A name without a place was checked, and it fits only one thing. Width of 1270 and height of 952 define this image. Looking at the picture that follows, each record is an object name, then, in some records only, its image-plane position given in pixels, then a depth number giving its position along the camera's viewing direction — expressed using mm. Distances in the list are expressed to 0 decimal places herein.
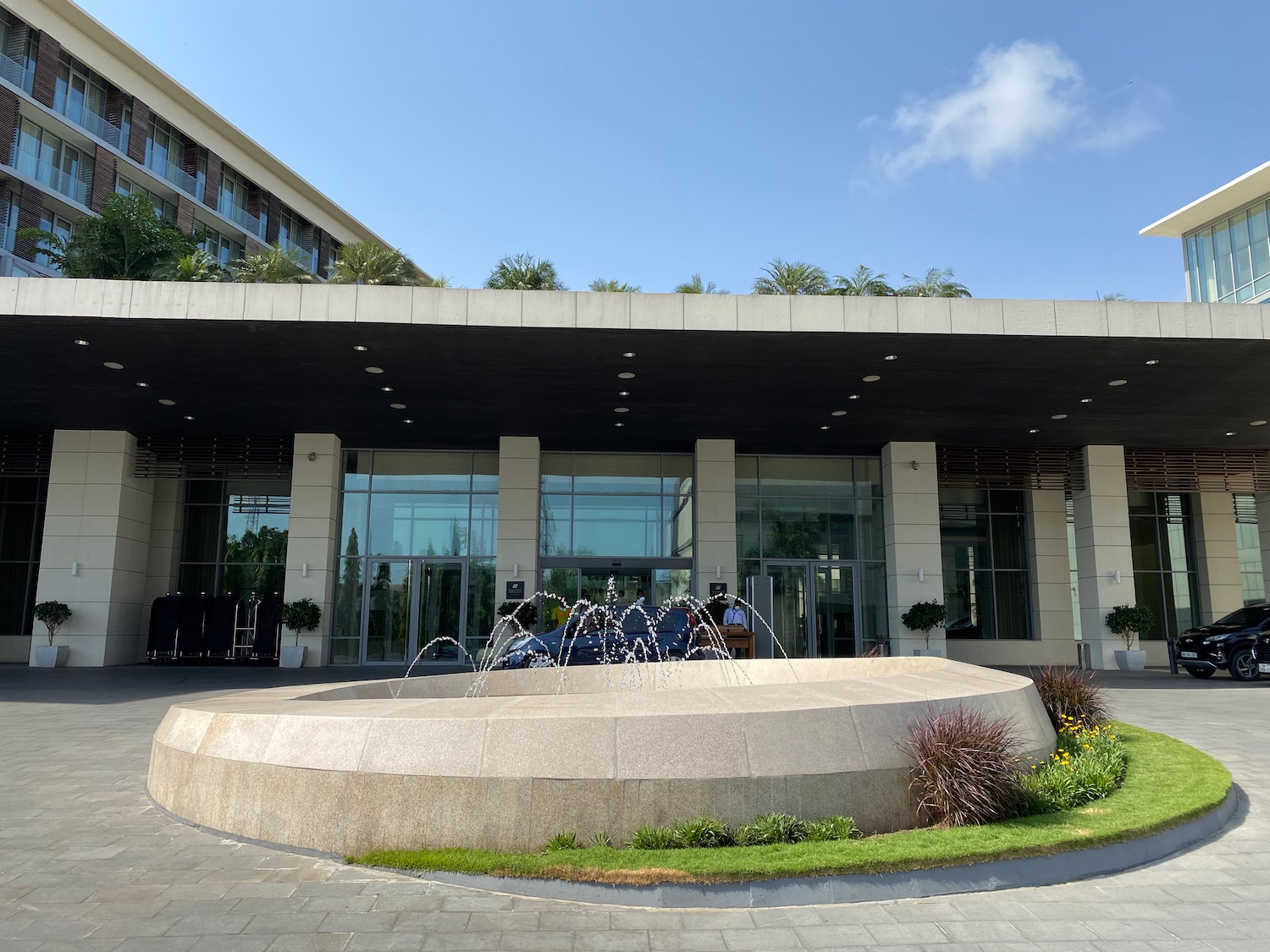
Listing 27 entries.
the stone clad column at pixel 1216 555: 26797
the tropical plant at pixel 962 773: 6312
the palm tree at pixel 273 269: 28922
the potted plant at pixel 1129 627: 22547
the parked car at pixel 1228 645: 19375
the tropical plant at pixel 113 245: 28922
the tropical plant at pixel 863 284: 37344
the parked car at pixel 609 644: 17547
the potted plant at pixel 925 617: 22438
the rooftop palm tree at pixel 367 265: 31797
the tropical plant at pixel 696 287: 35344
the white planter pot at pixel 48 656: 21516
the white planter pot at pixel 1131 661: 22612
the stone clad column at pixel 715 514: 22938
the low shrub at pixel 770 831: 5844
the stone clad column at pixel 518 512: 22828
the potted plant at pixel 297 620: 22188
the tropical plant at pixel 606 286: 35031
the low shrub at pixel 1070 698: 9766
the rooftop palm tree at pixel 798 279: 37031
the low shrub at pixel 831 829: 5953
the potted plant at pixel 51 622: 21531
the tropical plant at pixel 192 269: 26219
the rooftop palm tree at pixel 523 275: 34594
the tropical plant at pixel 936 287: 37344
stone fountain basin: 5832
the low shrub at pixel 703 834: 5762
